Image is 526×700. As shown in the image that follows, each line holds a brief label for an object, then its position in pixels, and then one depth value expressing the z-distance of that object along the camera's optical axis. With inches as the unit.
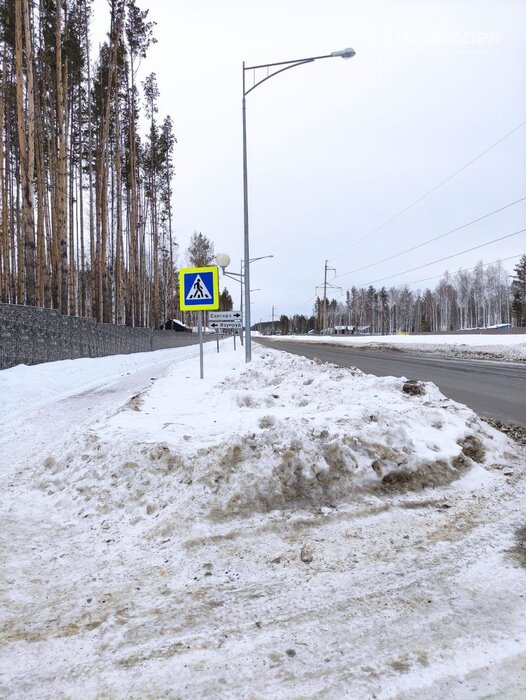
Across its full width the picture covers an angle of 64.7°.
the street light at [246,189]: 450.8
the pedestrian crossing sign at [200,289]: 372.5
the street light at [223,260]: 554.0
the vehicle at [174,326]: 1599.4
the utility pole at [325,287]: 2341.0
